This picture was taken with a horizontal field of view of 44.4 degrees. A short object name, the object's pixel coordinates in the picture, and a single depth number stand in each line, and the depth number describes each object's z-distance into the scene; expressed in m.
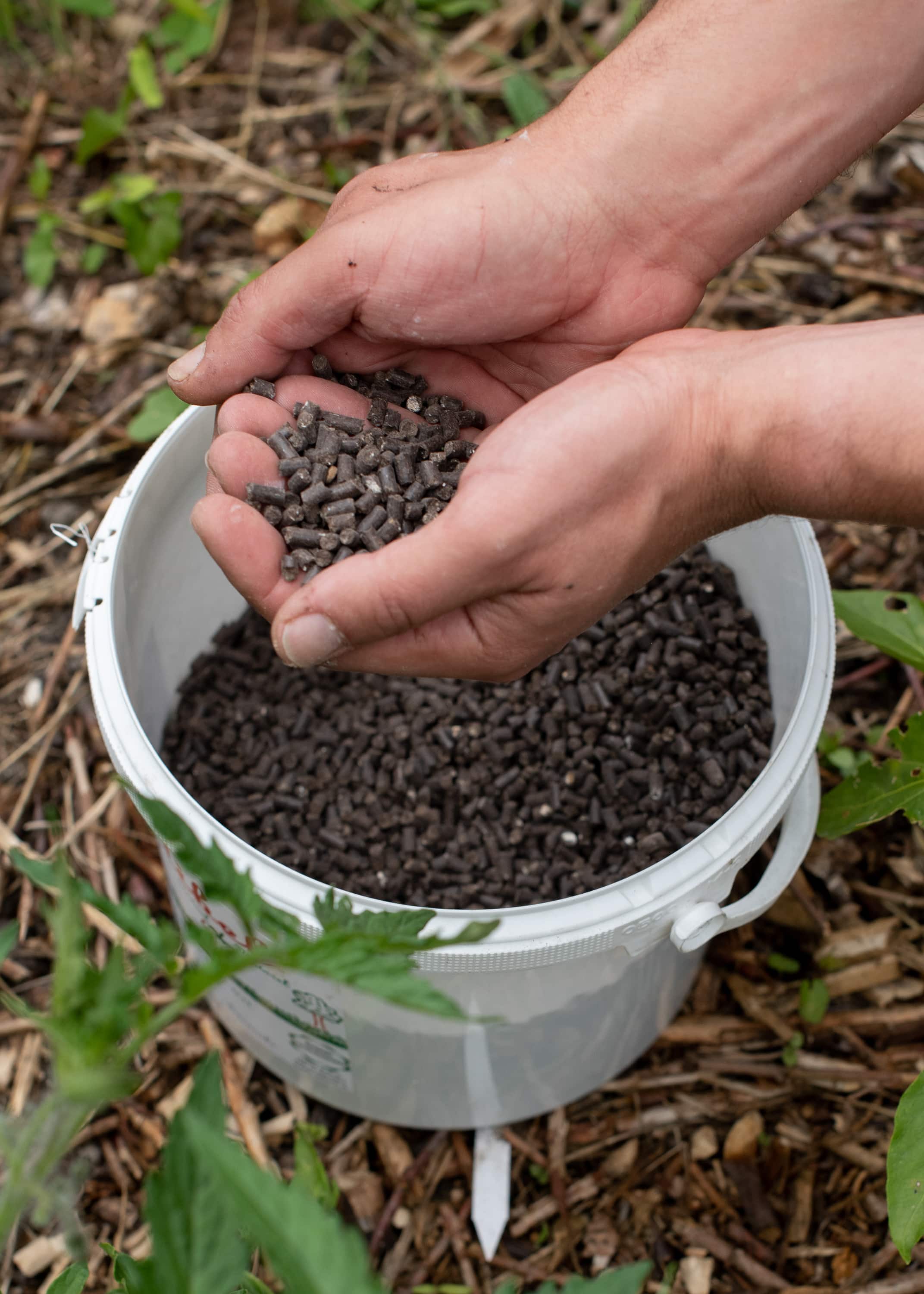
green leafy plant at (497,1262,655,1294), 0.83
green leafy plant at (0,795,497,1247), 0.75
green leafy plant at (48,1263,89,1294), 1.06
